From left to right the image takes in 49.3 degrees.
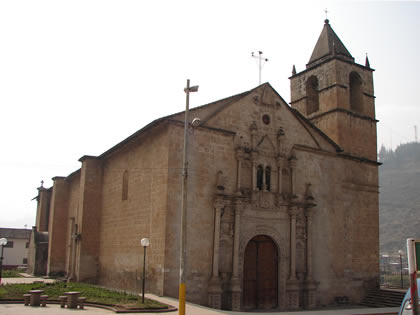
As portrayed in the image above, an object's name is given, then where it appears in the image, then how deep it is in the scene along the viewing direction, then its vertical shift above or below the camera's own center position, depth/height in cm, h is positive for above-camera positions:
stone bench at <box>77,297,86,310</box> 1697 -242
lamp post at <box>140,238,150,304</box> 1906 -21
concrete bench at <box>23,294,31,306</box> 1767 -245
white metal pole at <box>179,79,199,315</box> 1417 +71
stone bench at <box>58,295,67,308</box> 1734 -247
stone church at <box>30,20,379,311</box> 2114 +198
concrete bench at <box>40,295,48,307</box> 1756 -243
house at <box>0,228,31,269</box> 6688 -198
